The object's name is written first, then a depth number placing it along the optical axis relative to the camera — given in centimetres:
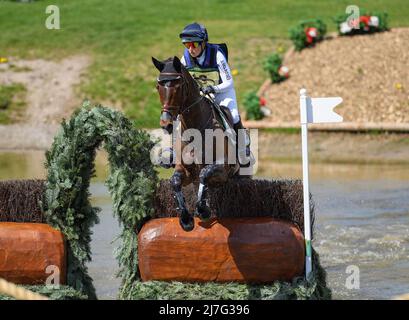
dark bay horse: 1834
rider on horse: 1998
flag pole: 1947
